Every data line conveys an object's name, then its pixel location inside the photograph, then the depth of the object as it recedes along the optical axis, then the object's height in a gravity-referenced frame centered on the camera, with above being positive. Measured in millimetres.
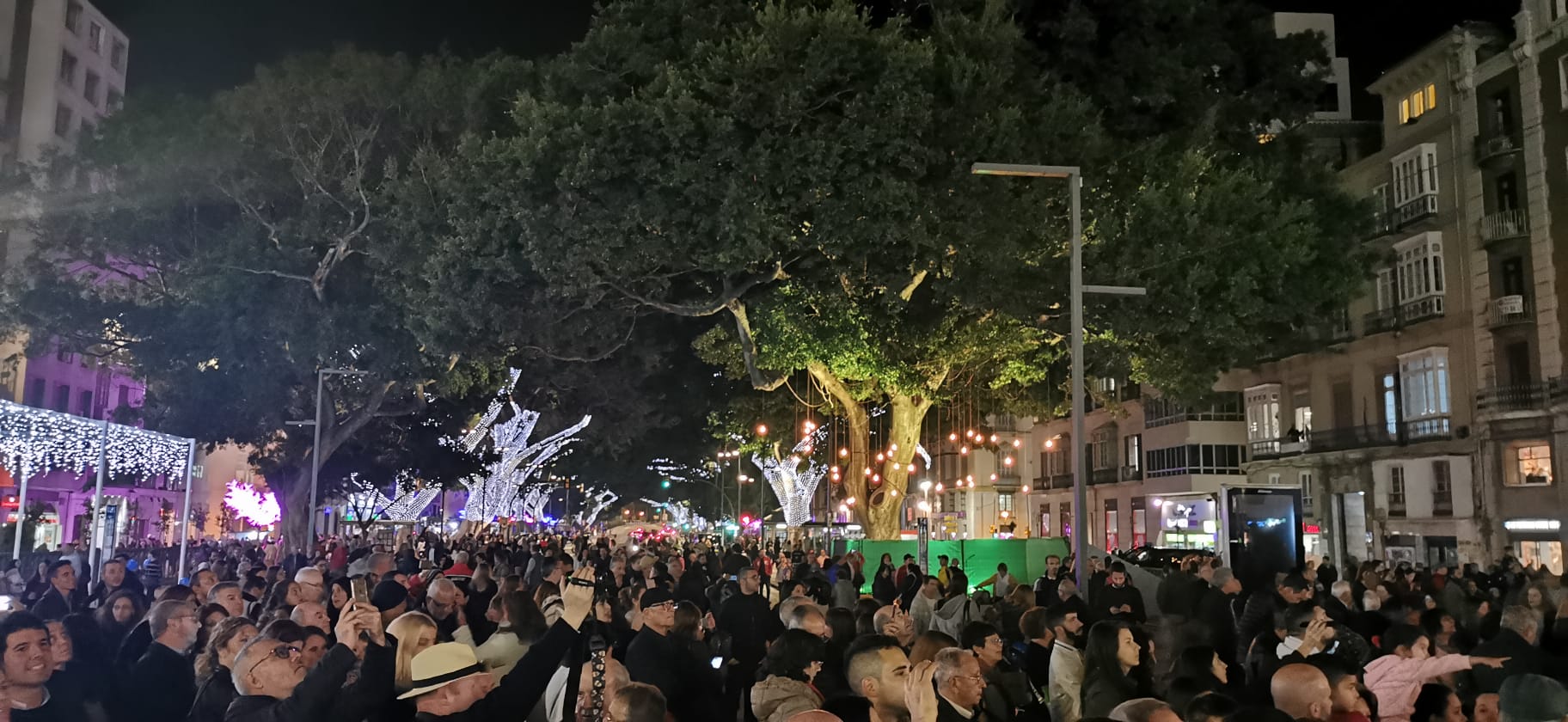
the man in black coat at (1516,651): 7840 -723
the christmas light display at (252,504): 54656 +849
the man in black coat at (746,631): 10320 -877
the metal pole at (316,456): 29558 +1645
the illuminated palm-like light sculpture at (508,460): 46178 +2918
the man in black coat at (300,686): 5602 -752
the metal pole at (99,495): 18891 +382
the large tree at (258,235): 24766 +6062
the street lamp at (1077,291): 15633 +3253
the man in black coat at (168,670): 7117 -878
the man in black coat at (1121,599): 13289 -716
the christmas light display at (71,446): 20891 +1416
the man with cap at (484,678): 5539 -710
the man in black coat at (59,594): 10958 -727
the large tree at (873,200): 18609 +5248
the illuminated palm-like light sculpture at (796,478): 41531 +1882
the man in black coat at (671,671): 7480 -869
